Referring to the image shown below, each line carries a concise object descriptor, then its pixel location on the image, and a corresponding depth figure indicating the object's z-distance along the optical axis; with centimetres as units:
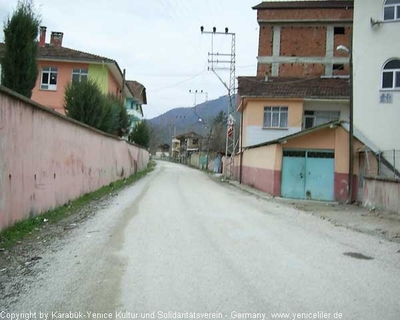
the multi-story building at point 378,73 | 1938
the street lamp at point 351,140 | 1812
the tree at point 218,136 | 7432
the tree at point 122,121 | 3107
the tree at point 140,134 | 4722
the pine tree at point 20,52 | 1612
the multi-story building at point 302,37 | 4338
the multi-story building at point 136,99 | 5275
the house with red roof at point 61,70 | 3212
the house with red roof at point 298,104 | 2069
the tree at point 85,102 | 1984
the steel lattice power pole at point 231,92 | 3578
